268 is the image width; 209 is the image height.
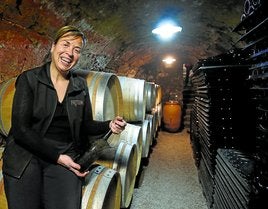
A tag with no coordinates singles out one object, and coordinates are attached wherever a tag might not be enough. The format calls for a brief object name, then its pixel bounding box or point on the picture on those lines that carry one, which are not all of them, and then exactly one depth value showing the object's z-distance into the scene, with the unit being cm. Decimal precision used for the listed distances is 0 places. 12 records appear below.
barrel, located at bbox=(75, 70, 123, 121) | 228
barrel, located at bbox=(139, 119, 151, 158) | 438
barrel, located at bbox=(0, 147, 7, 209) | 177
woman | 156
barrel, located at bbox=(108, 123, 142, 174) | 334
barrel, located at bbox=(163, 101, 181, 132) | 974
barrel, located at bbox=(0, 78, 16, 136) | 212
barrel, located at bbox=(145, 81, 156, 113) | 546
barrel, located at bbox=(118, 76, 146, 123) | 370
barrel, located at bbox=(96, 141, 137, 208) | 258
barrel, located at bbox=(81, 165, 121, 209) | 177
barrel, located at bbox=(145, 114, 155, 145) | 518
